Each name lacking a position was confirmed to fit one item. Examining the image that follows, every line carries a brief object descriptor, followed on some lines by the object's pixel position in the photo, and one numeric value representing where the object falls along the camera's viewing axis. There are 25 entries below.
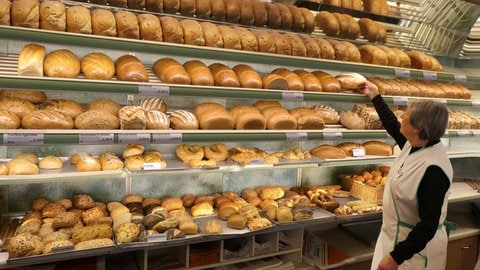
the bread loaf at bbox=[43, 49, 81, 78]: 2.20
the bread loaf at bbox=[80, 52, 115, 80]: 2.32
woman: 2.03
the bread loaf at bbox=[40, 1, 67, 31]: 2.20
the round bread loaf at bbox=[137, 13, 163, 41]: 2.47
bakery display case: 2.15
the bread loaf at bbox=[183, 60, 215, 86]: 2.61
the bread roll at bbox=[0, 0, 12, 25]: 2.09
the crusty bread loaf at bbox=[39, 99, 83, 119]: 2.31
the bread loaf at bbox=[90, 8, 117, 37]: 2.34
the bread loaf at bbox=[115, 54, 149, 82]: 2.42
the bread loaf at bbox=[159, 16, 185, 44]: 2.54
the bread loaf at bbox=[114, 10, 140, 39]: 2.41
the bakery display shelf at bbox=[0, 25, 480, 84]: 2.12
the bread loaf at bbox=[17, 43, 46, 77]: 2.12
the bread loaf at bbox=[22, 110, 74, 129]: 2.14
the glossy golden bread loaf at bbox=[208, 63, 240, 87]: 2.70
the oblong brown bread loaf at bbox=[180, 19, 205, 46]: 2.61
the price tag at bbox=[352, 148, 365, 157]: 3.35
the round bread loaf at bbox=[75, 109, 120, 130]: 2.27
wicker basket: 3.30
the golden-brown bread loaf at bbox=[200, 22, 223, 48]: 2.68
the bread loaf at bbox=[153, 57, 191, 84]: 2.54
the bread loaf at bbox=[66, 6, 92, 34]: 2.27
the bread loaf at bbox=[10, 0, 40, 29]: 2.12
